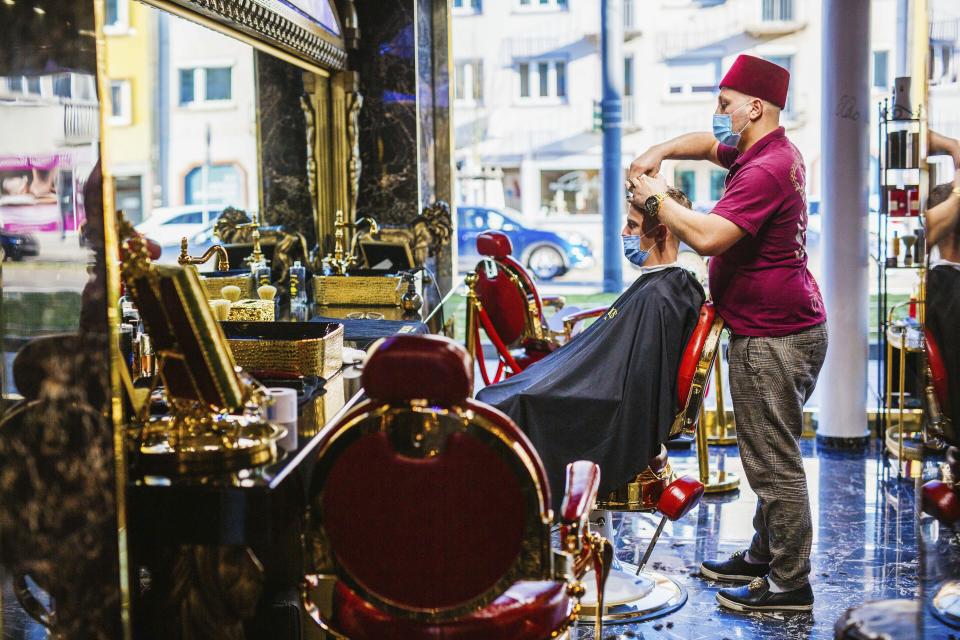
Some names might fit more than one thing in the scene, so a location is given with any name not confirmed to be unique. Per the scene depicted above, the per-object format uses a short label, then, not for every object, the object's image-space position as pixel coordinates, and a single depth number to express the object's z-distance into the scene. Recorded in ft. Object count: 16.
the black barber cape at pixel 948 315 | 5.48
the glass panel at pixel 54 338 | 5.81
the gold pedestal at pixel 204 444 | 6.75
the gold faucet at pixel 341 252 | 15.12
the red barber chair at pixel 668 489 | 10.03
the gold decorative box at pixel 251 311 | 11.13
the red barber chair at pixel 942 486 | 5.63
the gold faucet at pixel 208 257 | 10.77
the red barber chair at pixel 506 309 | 14.46
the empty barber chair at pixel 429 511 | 6.22
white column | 16.57
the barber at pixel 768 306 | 10.53
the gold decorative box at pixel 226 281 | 12.94
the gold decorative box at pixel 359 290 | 14.60
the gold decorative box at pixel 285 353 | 9.20
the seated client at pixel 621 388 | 10.52
